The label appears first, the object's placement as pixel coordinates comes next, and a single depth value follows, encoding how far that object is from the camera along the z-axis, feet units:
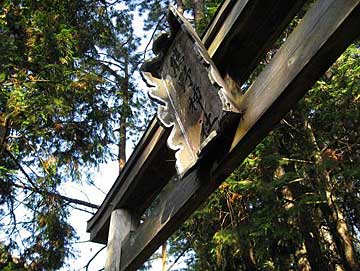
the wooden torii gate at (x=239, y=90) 4.30
